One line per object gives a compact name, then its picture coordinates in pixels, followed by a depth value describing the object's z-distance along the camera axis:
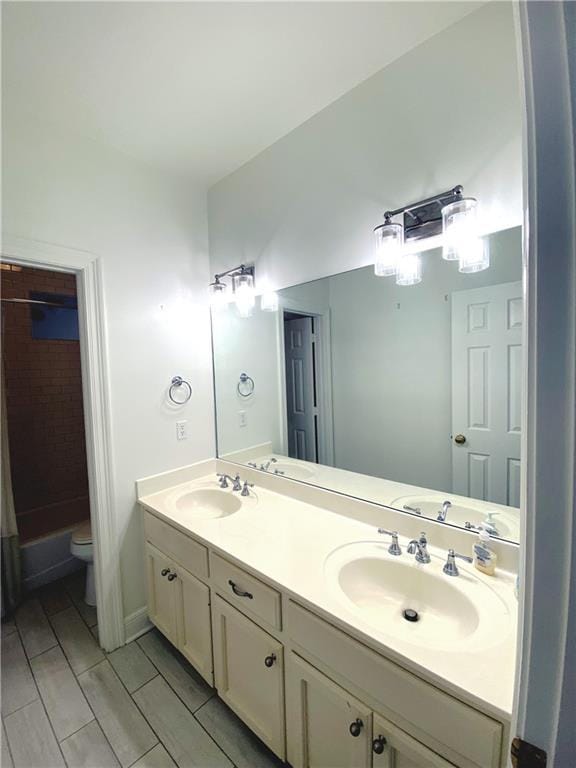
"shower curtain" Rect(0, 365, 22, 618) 1.98
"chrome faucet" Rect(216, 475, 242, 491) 1.85
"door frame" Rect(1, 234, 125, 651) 1.60
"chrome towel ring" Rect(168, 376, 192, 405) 1.93
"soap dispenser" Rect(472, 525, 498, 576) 1.05
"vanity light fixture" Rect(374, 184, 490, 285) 1.12
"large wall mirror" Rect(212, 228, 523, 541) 1.15
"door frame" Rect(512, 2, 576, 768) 0.34
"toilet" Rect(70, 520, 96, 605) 2.04
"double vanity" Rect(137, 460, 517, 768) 0.75
